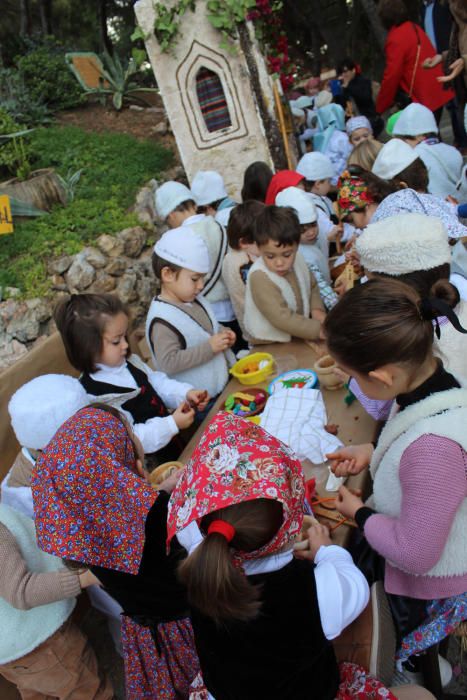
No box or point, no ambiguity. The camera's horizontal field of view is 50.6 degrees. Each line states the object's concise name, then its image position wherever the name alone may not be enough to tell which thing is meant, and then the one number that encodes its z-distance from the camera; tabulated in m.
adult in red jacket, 5.61
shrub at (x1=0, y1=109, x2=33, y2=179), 6.44
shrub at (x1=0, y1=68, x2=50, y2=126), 8.22
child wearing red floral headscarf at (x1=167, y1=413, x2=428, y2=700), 1.25
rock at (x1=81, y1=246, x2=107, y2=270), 5.70
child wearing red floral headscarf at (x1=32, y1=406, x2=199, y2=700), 1.63
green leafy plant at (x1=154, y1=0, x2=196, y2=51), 6.23
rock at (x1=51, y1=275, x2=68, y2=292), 5.45
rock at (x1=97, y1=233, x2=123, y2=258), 5.89
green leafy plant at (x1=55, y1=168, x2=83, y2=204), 6.53
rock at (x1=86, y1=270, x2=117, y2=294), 5.64
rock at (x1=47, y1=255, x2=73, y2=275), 5.56
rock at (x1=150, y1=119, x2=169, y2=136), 8.52
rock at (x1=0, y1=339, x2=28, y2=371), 4.90
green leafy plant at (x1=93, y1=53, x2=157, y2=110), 9.00
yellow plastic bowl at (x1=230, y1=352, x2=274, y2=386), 2.71
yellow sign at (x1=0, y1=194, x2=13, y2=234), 5.04
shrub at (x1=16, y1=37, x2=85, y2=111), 8.84
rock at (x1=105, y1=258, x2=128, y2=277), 5.77
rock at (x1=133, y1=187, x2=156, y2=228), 6.41
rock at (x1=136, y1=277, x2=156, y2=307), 5.94
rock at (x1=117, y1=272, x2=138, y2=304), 5.74
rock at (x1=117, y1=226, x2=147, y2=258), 6.04
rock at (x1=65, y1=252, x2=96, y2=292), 5.55
